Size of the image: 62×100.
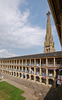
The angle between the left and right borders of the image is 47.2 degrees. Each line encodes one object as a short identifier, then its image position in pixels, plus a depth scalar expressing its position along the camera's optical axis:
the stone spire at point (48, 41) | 47.83
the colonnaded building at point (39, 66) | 25.12
